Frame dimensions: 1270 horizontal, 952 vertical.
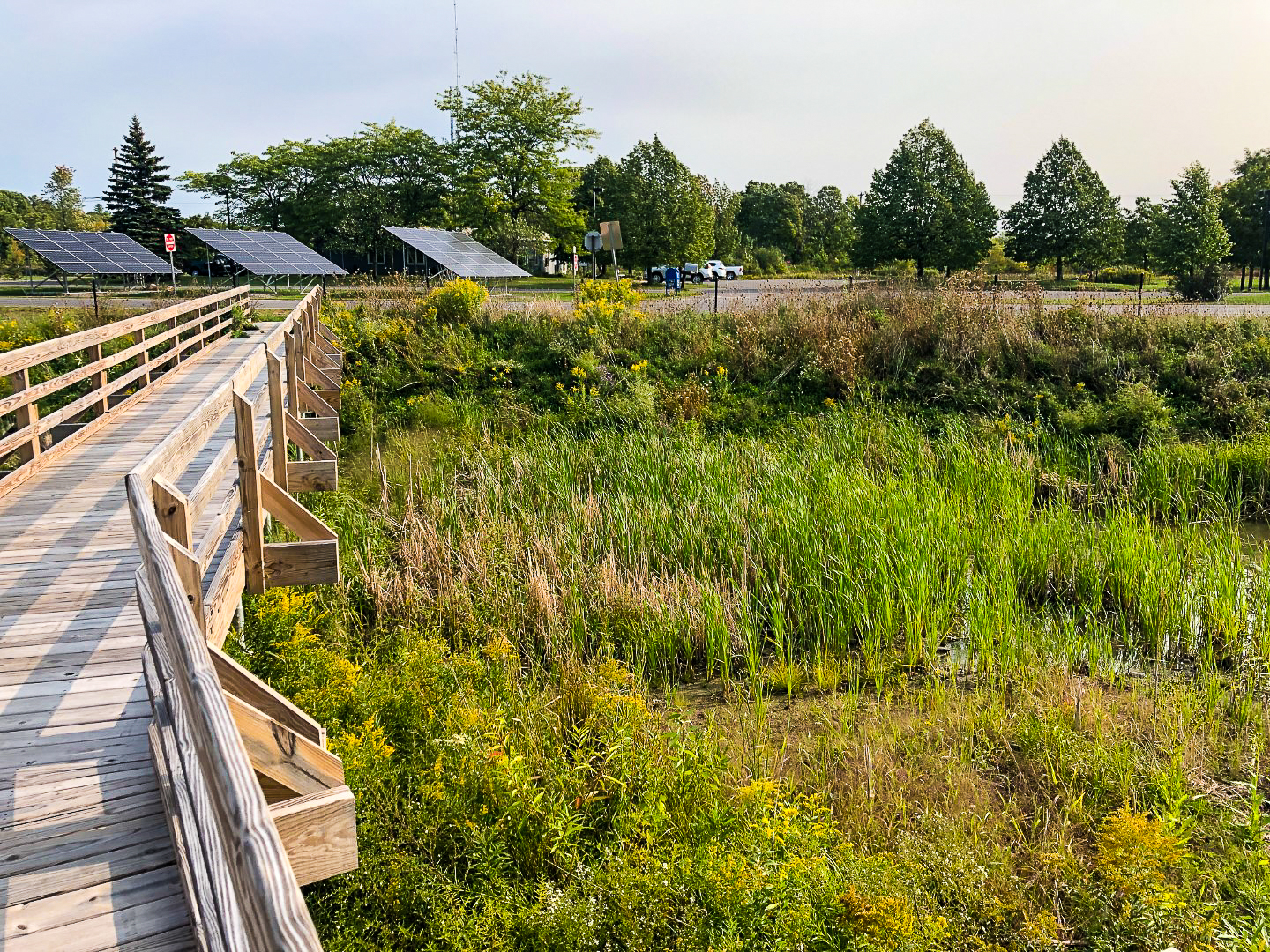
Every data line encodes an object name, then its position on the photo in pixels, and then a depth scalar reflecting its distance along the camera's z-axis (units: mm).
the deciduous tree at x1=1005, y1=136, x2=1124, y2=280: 40969
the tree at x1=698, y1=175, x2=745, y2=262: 56406
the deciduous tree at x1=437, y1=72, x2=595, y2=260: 54219
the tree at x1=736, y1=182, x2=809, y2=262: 78062
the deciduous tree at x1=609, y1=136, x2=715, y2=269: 45219
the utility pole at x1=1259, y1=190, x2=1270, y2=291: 39100
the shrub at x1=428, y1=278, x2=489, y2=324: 19828
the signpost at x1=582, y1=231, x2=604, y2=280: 28952
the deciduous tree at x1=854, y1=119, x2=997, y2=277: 41906
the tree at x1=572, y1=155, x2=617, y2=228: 57438
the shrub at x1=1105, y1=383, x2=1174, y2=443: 14438
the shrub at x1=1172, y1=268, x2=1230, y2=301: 26292
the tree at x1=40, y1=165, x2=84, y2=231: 69562
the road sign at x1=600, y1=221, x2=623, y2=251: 22859
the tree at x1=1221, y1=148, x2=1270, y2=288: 45219
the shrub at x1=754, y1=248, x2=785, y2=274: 63969
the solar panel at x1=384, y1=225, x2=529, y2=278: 28438
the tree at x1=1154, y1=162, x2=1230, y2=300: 35625
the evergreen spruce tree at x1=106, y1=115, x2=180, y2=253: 63562
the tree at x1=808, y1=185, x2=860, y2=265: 67312
